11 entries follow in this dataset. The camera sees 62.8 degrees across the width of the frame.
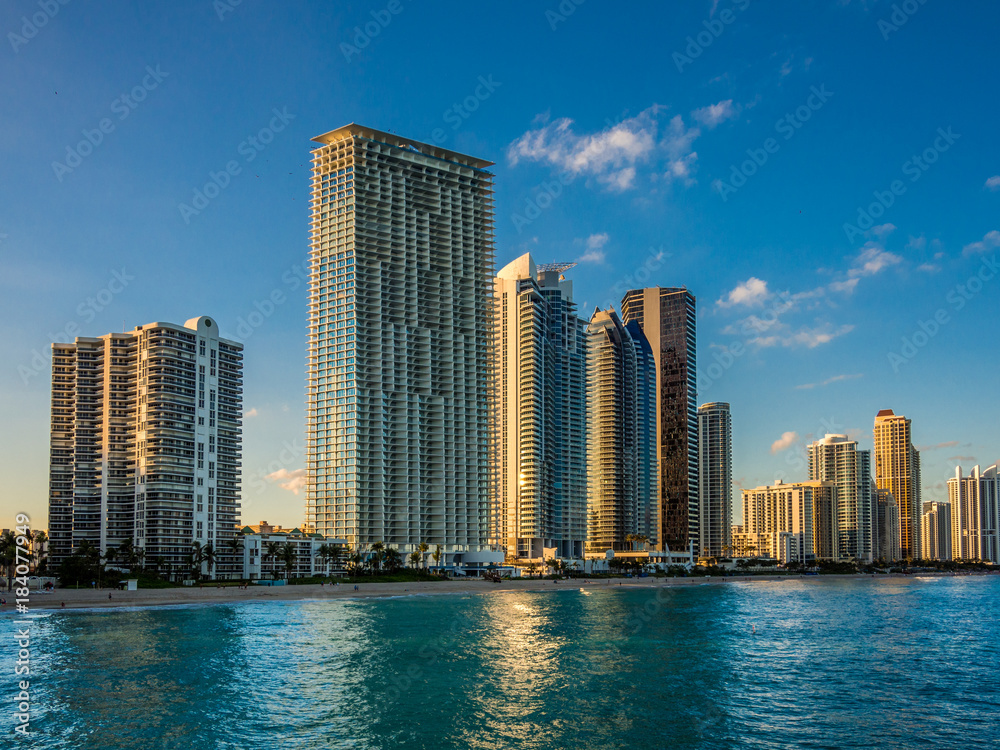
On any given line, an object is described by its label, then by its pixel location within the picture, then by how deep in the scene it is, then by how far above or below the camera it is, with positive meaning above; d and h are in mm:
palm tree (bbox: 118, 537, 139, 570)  166825 -21620
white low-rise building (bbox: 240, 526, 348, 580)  180625 -24896
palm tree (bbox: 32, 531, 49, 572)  167625 -20739
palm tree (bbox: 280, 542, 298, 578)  178125 -23366
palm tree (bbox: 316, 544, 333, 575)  192250 -25141
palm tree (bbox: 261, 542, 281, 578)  180562 -22716
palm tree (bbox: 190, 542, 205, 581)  163250 -22777
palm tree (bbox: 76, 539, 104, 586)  155250 -20482
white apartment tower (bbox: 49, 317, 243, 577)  180750 +1379
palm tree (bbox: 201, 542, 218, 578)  172750 -22455
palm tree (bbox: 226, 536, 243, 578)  185625 -22765
